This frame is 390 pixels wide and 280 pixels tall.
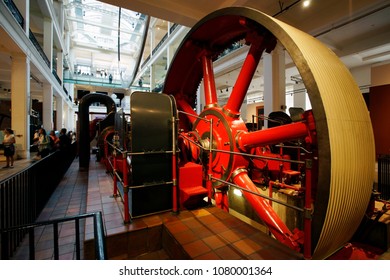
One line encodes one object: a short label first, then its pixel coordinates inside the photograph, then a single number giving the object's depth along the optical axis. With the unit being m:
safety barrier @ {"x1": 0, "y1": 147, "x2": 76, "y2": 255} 2.33
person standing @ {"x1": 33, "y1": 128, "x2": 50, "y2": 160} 6.84
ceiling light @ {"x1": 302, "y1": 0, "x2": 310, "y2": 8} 4.44
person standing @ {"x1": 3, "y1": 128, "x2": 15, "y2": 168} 6.40
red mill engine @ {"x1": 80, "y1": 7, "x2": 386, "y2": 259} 1.60
